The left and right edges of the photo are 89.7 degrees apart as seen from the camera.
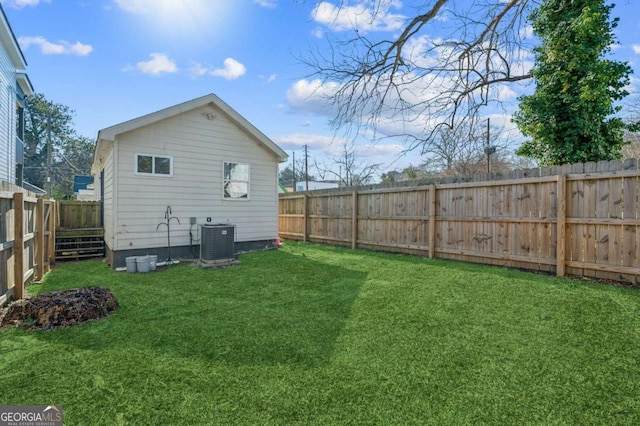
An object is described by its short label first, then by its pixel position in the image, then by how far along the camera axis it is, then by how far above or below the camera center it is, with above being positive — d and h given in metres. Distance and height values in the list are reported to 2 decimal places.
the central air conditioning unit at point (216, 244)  7.52 -0.77
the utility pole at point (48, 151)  25.18 +4.75
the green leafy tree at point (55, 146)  29.05 +6.42
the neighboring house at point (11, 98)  10.32 +4.23
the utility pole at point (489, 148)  14.36 +3.14
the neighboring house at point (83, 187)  18.33 +1.49
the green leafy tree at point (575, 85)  6.28 +2.58
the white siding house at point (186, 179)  7.43 +0.87
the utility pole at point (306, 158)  32.62 +5.59
